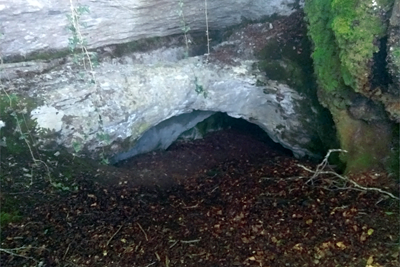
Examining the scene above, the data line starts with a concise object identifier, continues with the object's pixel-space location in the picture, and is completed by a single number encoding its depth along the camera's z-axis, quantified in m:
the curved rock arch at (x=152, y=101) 4.02
